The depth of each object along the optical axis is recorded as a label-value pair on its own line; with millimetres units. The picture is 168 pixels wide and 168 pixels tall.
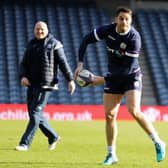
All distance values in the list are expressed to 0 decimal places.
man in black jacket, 21094
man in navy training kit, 17625
